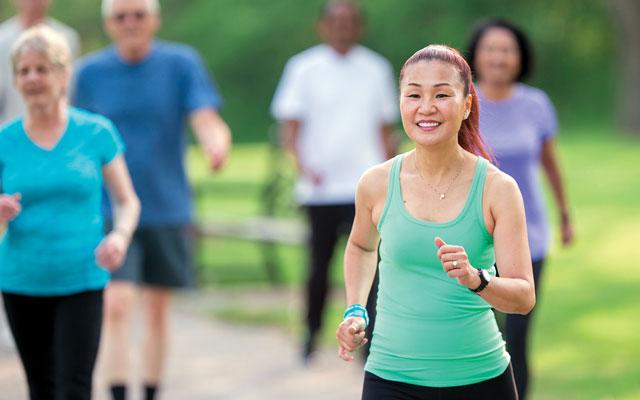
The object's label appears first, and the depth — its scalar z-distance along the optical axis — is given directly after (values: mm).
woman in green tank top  7039
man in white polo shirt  15080
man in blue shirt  11930
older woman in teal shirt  9378
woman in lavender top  11079
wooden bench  20083
